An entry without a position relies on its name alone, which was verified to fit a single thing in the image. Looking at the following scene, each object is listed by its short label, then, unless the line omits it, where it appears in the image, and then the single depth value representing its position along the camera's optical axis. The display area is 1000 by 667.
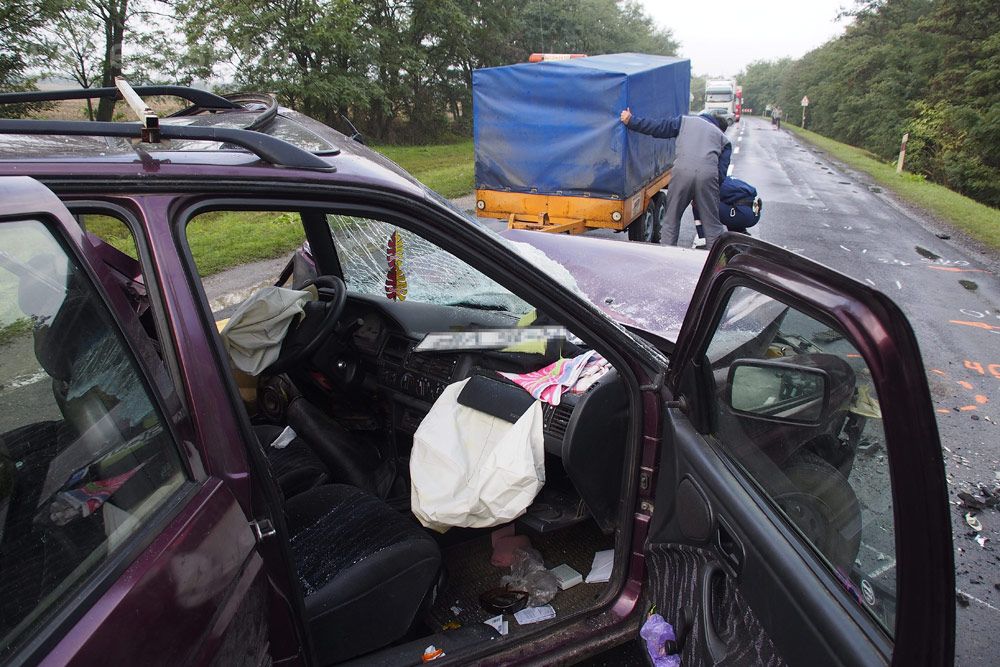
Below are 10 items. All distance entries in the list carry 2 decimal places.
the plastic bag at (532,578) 2.34
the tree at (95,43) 11.70
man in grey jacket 7.29
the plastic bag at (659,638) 1.82
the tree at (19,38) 11.00
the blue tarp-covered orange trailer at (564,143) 8.60
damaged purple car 1.09
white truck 41.62
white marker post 20.89
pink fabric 2.26
